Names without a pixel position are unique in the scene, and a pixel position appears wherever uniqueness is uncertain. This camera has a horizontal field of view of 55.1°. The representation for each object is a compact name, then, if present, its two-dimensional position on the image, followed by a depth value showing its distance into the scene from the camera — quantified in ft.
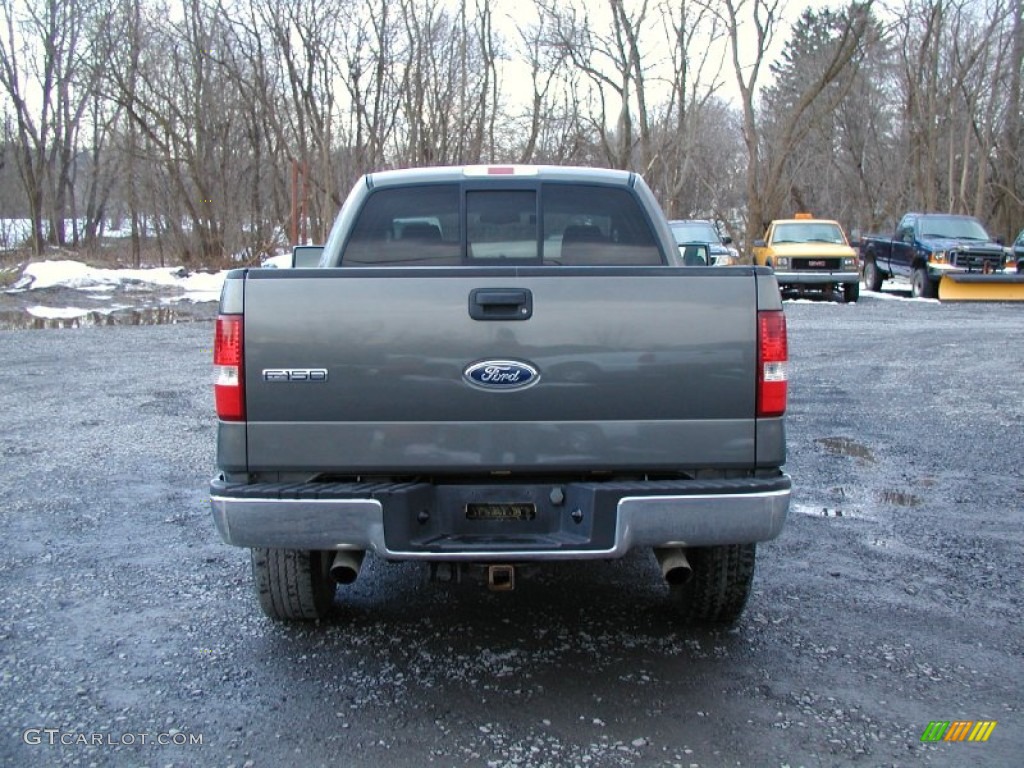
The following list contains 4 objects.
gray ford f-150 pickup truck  11.03
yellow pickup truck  67.26
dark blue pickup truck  66.59
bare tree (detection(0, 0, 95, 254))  116.67
